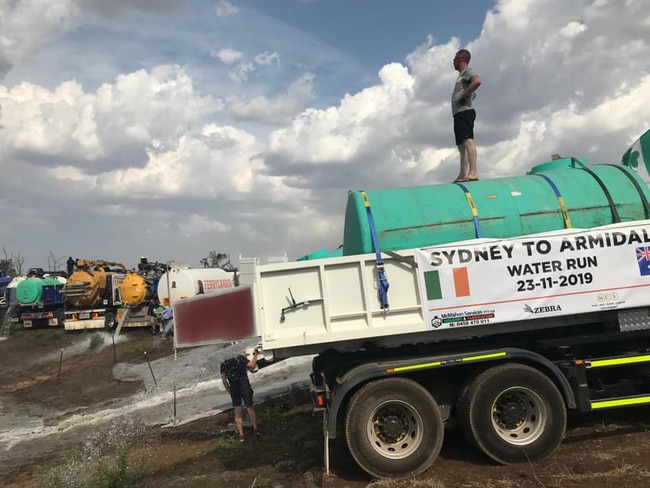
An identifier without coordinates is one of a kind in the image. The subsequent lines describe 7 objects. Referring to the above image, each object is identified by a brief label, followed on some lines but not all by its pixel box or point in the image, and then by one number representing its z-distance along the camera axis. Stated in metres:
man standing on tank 6.76
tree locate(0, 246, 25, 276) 36.21
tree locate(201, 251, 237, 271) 36.09
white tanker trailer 22.05
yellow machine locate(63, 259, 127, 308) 22.95
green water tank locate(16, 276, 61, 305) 25.00
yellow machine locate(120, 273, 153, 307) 22.41
